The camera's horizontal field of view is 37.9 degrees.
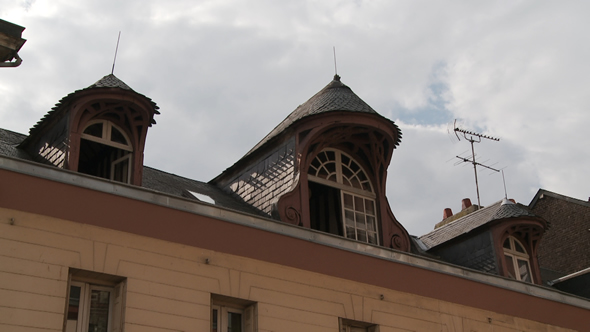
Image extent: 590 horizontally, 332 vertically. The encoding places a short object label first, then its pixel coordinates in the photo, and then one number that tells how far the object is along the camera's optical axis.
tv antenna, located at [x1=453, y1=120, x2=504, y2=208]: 36.50
